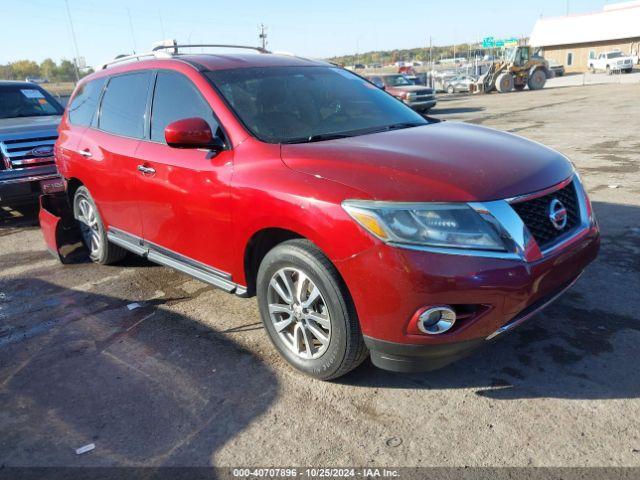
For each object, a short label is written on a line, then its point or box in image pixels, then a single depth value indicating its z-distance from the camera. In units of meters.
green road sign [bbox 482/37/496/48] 68.35
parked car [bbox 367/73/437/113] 23.36
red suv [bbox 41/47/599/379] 2.58
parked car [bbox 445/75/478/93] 37.21
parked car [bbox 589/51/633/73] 49.78
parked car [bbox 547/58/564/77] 56.06
